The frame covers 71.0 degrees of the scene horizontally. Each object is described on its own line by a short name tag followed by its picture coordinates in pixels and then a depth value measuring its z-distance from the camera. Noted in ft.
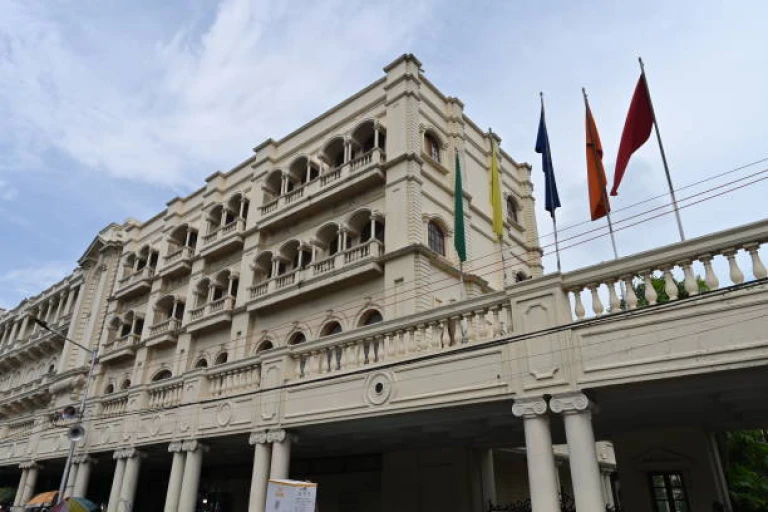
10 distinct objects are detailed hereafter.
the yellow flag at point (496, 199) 51.70
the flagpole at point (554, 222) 32.55
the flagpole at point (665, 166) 30.89
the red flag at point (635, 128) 37.45
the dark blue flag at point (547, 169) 43.27
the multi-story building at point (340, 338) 30.27
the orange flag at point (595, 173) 40.19
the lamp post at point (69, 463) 60.34
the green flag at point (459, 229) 50.57
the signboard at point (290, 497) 28.78
